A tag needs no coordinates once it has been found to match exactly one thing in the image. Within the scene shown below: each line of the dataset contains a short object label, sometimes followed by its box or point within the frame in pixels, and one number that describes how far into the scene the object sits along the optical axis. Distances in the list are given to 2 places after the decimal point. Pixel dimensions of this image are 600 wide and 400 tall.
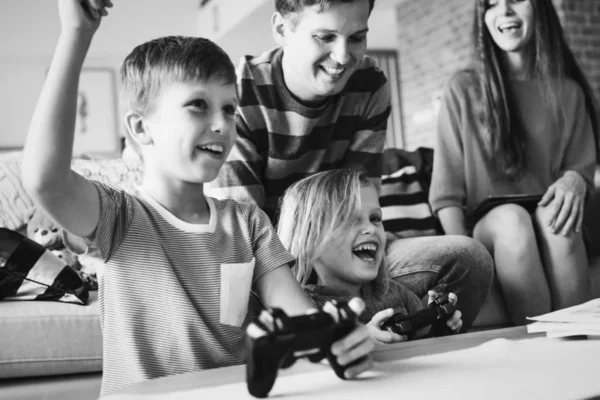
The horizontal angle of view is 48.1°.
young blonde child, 1.39
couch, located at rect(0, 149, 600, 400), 1.41
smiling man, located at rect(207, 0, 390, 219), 1.43
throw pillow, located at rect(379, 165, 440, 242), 2.04
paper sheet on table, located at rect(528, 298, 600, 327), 0.93
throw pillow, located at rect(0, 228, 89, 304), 1.47
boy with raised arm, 0.98
